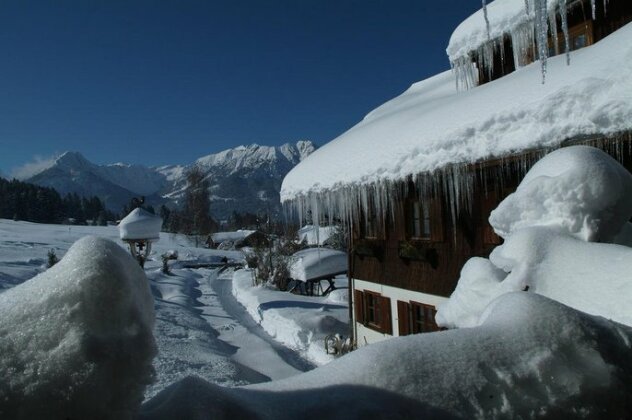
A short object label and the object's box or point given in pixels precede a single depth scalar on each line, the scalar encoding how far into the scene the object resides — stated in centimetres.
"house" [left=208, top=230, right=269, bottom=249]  5289
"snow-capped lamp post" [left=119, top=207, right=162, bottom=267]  1101
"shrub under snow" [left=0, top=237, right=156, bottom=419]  86
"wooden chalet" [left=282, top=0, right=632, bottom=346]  621
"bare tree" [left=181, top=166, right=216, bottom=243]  5631
